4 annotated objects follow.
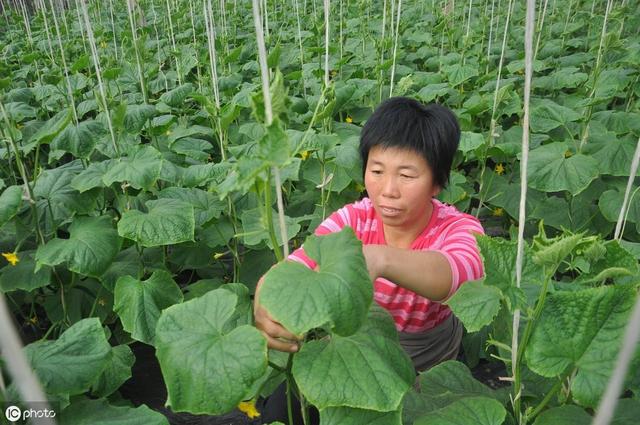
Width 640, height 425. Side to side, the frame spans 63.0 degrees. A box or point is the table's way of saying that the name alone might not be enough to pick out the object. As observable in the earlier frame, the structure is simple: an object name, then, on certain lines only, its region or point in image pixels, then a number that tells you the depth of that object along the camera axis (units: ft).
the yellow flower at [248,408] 4.81
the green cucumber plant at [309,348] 2.76
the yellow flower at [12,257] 6.51
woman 3.75
